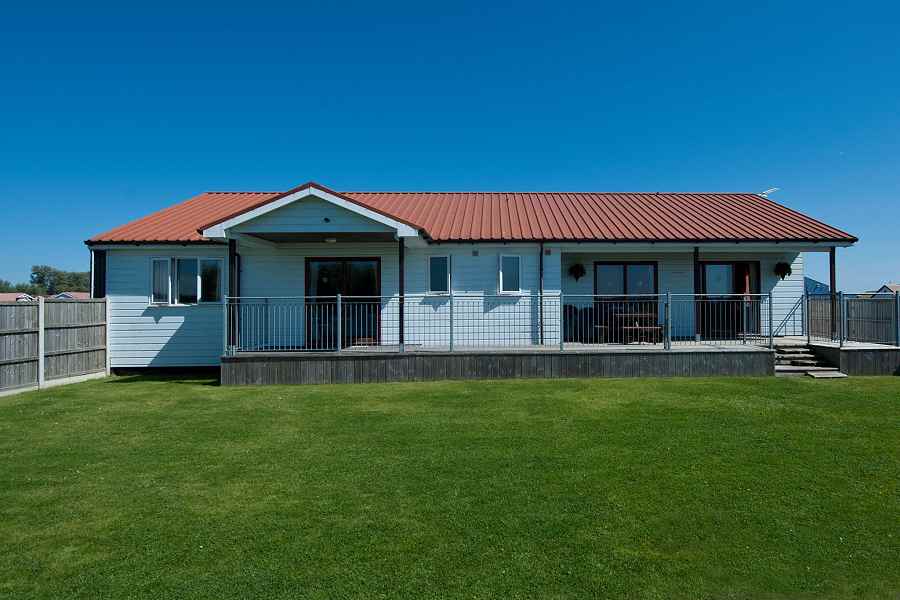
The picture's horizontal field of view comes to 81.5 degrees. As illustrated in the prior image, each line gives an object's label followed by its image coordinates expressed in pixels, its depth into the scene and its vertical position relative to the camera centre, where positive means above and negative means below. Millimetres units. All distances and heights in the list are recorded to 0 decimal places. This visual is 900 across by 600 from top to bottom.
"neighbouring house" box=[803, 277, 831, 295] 22586 +994
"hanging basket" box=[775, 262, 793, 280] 14703 +1072
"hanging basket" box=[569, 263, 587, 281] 14672 +1076
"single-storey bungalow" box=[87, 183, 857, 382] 13125 +738
